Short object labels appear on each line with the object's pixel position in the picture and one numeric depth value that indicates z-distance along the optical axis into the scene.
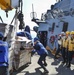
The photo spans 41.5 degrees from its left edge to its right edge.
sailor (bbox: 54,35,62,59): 6.20
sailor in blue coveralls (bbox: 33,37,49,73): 4.37
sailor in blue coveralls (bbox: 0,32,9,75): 2.64
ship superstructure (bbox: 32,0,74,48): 7.44
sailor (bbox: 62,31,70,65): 5.21
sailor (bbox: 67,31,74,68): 4.90
